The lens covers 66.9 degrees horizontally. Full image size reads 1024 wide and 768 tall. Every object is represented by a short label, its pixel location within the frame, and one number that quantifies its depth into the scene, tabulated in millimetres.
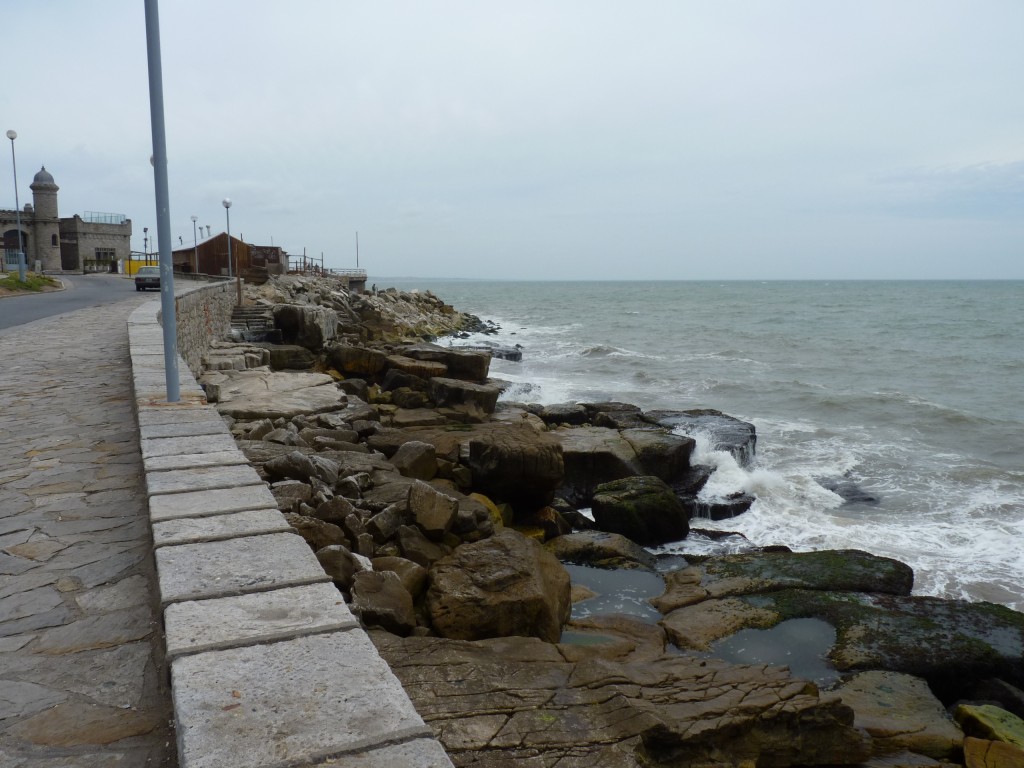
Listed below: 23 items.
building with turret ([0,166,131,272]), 48875
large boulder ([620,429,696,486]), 11383
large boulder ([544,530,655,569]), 8062
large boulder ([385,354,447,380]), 15445
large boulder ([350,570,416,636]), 4191
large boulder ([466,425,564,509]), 8789
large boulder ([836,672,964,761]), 4977
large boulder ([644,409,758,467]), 13156
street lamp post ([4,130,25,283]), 29312
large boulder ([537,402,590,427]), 14570
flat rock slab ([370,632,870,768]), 3294
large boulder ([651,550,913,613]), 7359
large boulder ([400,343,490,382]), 16094
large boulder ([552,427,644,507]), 10992
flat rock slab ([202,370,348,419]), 9977
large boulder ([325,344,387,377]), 16422
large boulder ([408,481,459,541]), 6074
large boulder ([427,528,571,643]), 4762
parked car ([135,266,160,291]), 27053
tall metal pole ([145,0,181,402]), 5617
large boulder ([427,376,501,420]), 13336
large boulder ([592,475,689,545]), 9320
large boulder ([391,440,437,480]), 8547
